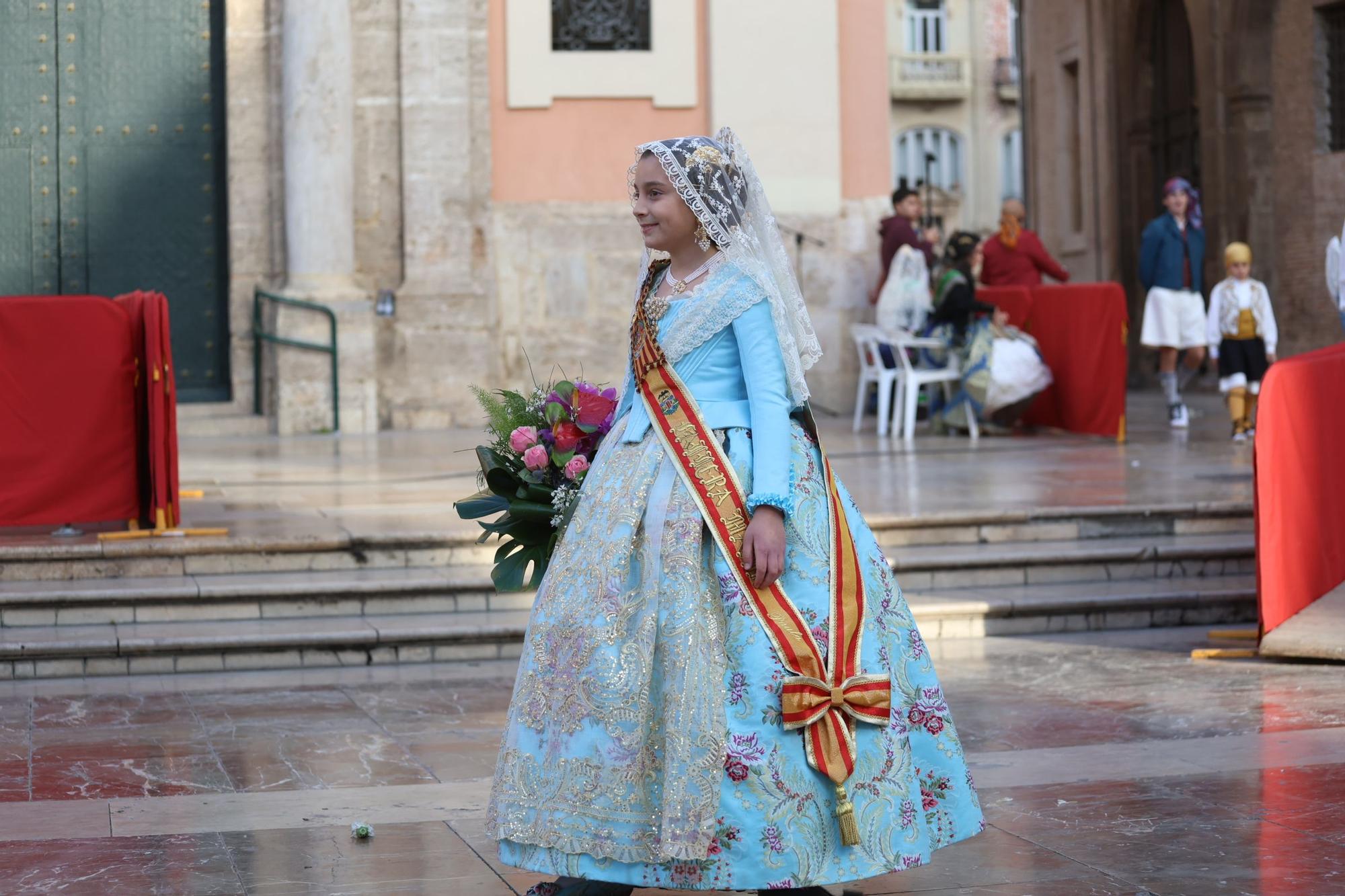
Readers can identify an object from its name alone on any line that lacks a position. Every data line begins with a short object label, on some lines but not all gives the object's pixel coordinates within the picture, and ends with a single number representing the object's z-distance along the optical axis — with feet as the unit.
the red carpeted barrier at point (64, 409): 26.66
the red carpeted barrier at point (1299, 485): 22.76
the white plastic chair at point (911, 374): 44.16
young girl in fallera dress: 11.91
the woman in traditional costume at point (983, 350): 43.96
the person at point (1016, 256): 49.80
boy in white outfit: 42.73
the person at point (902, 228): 47.44
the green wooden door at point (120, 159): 48.06
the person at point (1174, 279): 46.62
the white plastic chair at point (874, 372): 45.09
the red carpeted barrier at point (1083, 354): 42.68
